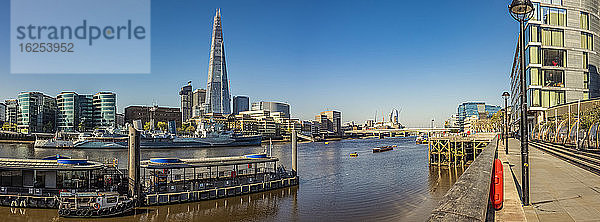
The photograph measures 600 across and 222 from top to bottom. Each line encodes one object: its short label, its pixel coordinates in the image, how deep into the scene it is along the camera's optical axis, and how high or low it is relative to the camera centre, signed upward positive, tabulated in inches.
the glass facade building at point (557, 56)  2169.0 +364.0
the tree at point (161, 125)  7690.9 -106.0
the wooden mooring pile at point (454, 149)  2161.7 -187.5
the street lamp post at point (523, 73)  403.2 +52.9
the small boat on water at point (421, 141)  5772.6 -354.4
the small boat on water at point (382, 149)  3783.5 -322.8
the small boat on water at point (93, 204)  999.6 -231.6
